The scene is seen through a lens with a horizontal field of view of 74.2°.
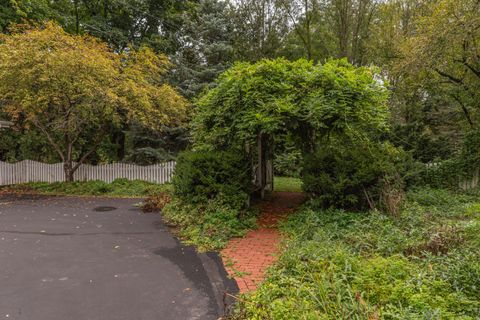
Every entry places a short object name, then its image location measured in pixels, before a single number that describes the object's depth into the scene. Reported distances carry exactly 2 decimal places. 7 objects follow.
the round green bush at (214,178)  6.30
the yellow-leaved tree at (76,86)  9.08
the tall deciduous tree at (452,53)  8.26
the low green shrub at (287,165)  14.70
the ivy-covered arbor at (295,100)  5.90
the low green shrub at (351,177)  5.91
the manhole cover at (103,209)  8.12
